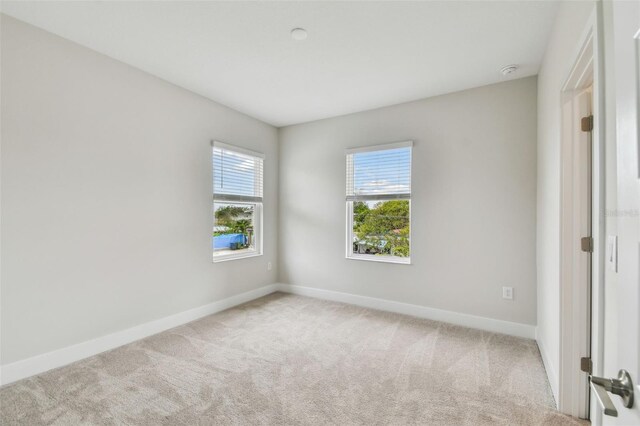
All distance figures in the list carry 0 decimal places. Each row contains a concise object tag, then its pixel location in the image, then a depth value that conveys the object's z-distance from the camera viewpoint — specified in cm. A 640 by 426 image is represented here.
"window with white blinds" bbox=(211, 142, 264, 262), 380
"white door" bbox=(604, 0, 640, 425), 63
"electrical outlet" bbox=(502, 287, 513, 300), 310
